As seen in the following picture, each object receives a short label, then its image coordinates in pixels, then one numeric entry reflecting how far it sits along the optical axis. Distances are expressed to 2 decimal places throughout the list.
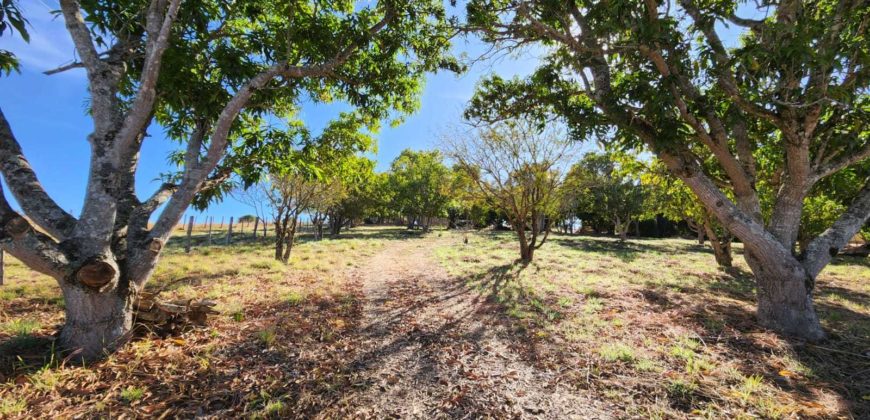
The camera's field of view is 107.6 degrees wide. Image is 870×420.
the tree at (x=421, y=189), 35.06
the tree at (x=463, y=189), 12.96
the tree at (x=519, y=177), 11.75
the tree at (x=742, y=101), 4.43
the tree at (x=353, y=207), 31.22
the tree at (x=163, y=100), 3.46
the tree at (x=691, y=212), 12.83
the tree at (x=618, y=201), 27.53
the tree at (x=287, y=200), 12.55
